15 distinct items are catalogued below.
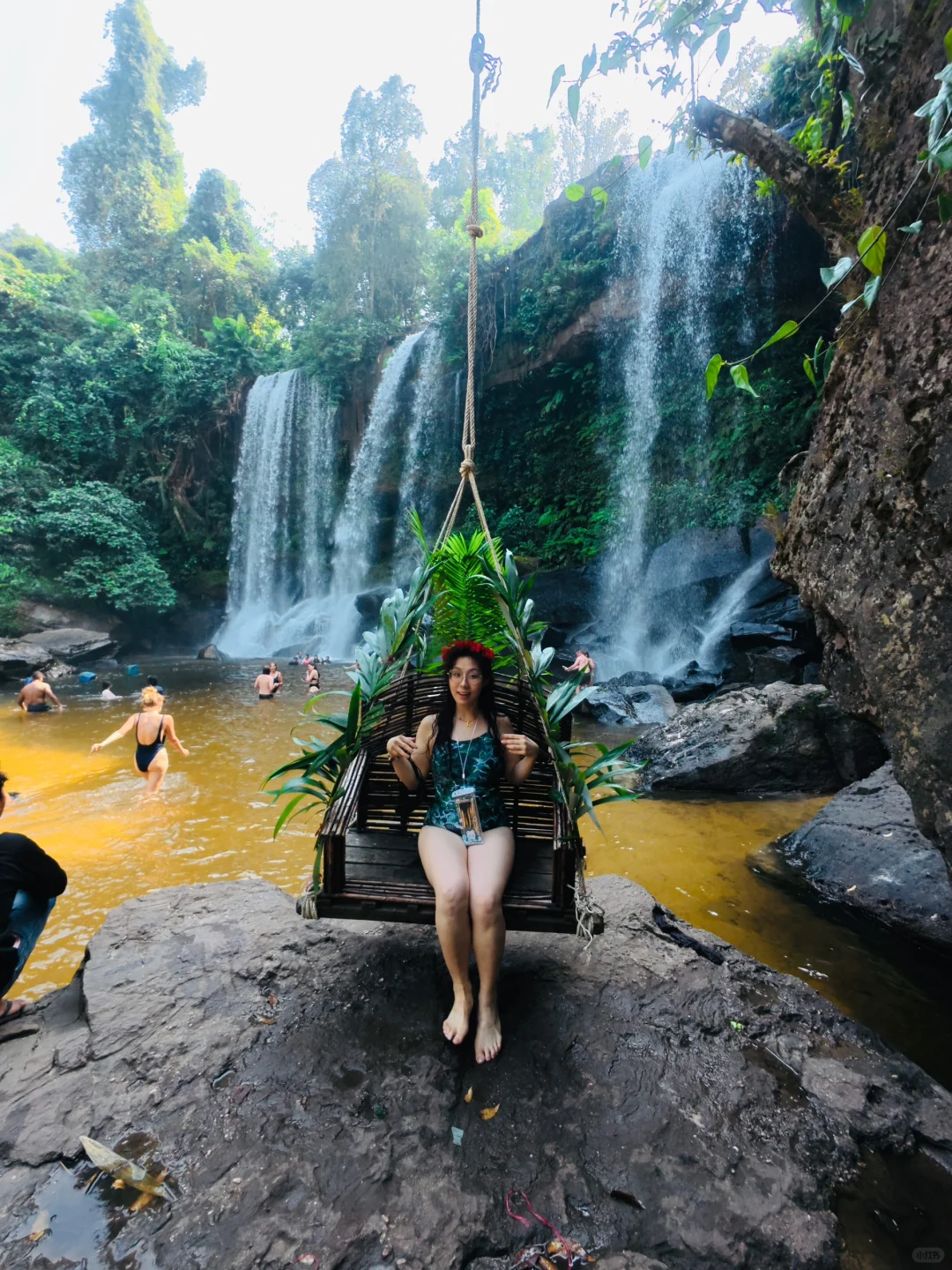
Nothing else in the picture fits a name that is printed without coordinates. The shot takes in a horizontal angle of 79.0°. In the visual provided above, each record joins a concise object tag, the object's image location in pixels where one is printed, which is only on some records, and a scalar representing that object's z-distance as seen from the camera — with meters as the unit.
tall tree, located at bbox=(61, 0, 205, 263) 24.38
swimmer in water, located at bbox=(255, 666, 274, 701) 9.39
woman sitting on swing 1.88
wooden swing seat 1.89
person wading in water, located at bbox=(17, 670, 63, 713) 8.28
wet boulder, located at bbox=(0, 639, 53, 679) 11.05
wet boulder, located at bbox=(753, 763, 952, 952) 3.03
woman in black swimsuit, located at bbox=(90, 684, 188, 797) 5.11
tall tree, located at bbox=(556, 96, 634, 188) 28.27
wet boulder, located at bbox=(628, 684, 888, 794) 4.95
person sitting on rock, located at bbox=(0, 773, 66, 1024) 2.02
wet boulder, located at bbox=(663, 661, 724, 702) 9.03
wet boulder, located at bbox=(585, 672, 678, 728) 8.25
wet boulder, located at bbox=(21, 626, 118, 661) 12.95
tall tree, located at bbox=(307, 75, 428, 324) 20.36
